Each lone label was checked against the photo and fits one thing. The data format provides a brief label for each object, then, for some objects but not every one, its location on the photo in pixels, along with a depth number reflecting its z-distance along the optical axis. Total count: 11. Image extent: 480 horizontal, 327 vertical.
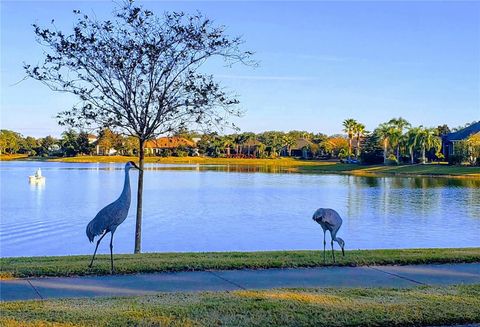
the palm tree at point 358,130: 97.59
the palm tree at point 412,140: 81.31
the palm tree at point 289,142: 122.00
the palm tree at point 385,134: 85.39
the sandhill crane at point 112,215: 8.86
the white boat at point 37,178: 44.97
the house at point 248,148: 123.57
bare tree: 12.90
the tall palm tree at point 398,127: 84.12
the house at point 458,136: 80.59
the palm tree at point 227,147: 114.74
